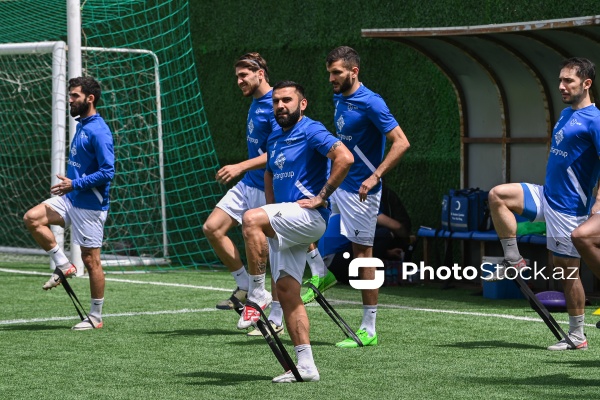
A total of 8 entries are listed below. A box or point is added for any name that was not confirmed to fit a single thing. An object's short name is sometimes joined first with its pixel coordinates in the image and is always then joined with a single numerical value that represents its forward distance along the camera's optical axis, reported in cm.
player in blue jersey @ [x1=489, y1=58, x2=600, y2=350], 1644
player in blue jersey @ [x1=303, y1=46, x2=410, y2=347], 1717
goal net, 3234
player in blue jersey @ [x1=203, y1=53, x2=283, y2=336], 1859
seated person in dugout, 2561
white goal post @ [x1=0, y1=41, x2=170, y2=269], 2892
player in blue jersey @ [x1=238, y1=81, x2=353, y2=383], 1381
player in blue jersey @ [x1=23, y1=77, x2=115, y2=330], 1922
